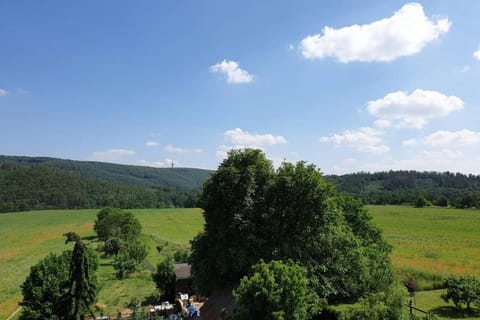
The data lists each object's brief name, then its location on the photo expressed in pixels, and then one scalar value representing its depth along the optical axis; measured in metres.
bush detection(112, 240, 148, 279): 44.56
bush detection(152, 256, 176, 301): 33.81
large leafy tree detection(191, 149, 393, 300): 21.67
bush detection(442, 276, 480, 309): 21.59
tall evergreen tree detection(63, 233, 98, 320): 17.95
